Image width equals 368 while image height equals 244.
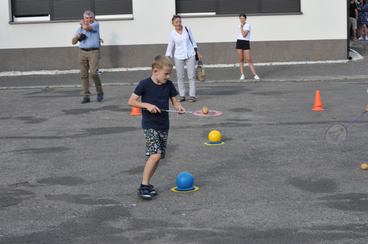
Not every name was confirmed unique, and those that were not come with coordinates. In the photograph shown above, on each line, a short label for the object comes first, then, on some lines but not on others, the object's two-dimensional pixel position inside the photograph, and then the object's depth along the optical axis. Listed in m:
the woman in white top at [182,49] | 15.61
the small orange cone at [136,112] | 14.51
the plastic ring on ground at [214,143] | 11.28
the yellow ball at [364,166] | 9.33
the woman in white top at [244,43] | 19.39
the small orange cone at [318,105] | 14.21
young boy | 8.30
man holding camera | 15.71
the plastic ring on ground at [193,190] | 8.62
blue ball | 8.50
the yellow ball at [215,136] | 11.23
